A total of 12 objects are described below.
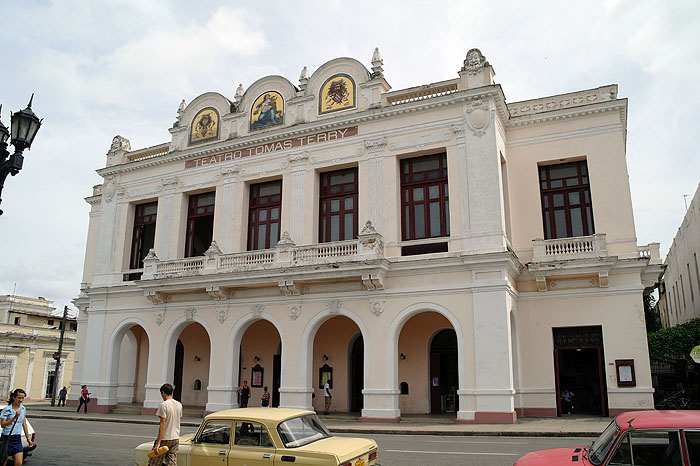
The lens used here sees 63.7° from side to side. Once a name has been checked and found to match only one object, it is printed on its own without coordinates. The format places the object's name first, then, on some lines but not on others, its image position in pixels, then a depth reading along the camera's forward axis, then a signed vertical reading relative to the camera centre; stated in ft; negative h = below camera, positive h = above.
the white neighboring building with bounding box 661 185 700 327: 102.37 +22.10
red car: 18.75 -2.24
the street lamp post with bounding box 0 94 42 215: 33.47 +13.54
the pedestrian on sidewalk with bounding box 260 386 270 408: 71.79 -3.28
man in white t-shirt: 25.55 -2.82
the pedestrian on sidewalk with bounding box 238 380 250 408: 74.33 -2.74
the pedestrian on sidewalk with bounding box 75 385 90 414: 82.53 -3.78
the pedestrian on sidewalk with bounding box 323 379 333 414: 71.20 -3.09
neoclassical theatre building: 64.54 +13.90
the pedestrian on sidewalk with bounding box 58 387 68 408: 102.34 -4.42
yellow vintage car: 24.32 -3.17
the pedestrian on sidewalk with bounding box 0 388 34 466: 29.78 -2.86
